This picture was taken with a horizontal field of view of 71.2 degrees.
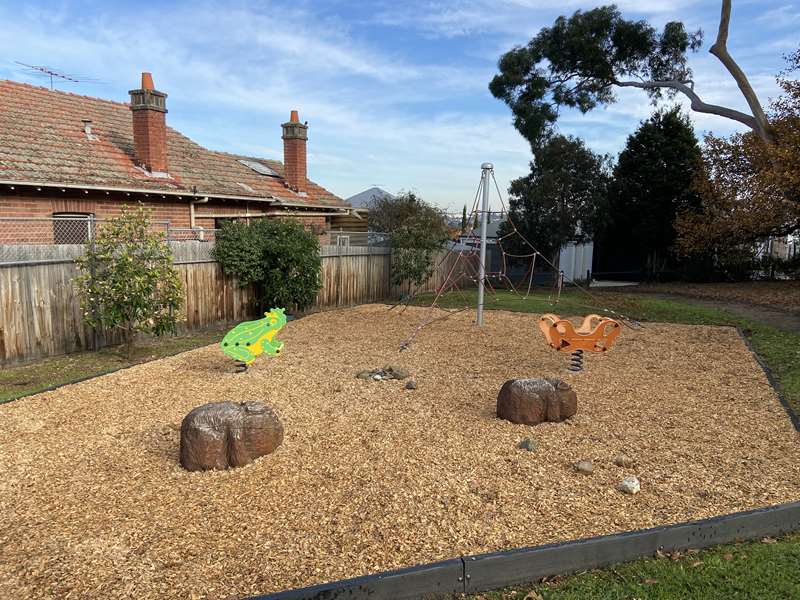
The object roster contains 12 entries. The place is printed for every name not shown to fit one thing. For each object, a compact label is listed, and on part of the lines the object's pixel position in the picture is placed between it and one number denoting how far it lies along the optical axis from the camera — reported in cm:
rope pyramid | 1068
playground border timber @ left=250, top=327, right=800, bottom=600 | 300
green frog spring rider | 727
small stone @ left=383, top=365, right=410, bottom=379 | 752
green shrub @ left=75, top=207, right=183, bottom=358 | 851
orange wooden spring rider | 782
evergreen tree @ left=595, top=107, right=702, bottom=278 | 2214
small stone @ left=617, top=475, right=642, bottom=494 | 423
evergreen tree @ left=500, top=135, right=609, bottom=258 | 1995
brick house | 1140
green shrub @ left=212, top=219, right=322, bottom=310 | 1161
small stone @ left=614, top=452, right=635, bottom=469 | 473
